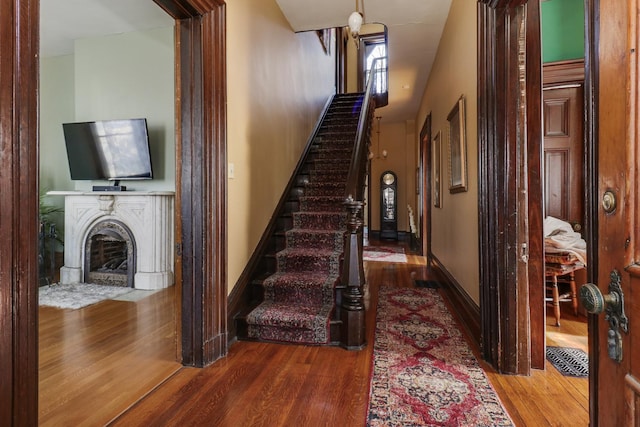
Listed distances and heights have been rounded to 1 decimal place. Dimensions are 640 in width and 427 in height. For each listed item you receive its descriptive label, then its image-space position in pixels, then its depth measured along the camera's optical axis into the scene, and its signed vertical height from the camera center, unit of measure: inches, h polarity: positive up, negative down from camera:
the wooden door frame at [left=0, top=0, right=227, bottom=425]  81.4 +10.9
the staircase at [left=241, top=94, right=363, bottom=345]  94.7 -17.3
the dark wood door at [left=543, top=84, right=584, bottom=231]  121.7 +22.1
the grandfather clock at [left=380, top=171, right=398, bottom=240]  354.0 +5.9
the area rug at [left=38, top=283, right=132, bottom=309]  132.4 -35.8
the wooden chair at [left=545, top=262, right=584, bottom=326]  100.7 -24.5
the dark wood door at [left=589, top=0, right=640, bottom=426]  22.1 +1.1
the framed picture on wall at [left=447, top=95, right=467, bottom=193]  104.3 +22.5
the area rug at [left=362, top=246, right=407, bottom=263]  234.5 -33.2
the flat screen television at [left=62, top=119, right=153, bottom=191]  159.9 +32.8
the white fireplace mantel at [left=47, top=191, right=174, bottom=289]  155.5 -2.7
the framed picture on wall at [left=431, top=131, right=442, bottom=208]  164.2 +23.7
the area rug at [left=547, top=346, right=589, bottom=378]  75.8 -38.0
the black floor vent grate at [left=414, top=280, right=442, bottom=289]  156.6 -35.9
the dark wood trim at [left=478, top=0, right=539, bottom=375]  74.9 +5.4
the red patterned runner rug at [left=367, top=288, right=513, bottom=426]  60.0 -37.9
